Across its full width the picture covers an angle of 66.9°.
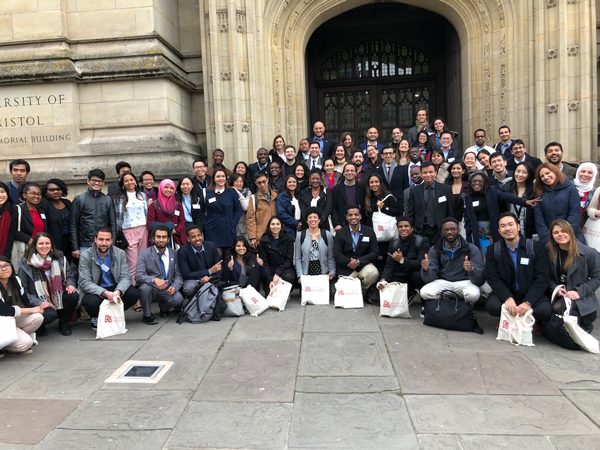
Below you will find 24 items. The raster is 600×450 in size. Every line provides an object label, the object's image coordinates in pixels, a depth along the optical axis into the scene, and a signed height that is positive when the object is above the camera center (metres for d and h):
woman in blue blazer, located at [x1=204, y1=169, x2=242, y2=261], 6.98 -0.24
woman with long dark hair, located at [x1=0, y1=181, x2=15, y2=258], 5.48 -0.20
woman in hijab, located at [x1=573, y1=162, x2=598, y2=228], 5.77 +0.00
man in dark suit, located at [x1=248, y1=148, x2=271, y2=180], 8.11 +0.58
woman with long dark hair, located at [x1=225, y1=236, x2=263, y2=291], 6.43 -1.00
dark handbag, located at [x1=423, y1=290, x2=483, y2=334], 5.12 -1.44
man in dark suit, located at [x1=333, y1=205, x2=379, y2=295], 6.54 -0.84
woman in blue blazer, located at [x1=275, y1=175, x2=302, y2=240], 7.10 -0.20
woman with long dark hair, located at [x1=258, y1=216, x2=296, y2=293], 6.84 -0.82
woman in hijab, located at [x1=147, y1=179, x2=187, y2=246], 6.57 -0.14
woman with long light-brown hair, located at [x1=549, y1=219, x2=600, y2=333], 4.76 -0.95
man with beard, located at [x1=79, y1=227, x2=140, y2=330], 5.52 -0.90
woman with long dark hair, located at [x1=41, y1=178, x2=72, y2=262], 6.01 -0.10
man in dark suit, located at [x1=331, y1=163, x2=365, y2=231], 7.09 -0.02
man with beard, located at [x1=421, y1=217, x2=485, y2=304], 5.51 -0.98
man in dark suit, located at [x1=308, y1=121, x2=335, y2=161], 8.62 +0.97
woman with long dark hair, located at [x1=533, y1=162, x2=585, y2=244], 5.38 -0.19
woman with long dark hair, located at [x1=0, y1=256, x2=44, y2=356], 4.72 -1.11
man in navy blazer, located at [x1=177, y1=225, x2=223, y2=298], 6.12 -0.85
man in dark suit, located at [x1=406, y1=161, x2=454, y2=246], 6.27 -0.21
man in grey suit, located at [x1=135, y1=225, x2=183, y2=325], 5.80 -1.01
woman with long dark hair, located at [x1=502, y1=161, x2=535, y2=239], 5.78 -0.09
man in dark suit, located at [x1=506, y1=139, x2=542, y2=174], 7.01 +0.47
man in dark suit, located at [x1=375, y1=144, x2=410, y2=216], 7.34 +0.20
